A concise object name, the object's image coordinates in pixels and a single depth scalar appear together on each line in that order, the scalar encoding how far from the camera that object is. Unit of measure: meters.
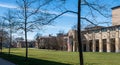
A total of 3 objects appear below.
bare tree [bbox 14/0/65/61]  11.09
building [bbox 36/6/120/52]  39.52
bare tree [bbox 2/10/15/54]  16.26
